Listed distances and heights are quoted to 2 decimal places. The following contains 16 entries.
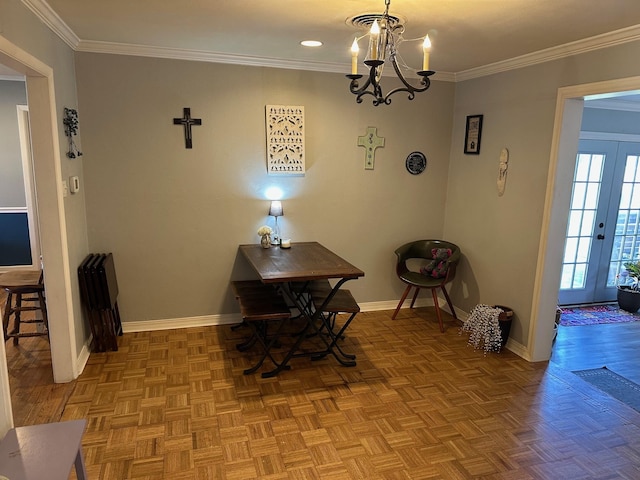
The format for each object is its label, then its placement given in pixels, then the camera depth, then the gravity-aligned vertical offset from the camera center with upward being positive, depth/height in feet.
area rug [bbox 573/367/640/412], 10.02 -5.12
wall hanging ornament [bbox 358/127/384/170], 13.88 +0.63
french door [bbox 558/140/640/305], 15.88 -1.88
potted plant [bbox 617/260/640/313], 16.11 -4.41
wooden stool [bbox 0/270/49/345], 11.18 -3.48
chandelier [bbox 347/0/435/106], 6.60 +1.75
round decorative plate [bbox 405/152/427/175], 14.51 +0.06
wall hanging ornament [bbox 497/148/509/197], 12.32 -0.08
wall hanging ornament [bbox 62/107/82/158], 10.12 +0.64
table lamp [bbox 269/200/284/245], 12.99 -1.49
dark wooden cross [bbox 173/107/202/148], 12.20 +1.00
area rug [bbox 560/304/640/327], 15.15 -5.16
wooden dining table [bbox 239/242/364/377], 9.94 -2.53
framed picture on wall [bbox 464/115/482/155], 13.41 +0.97
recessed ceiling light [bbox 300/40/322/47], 10.47 +2.84
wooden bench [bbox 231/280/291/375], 10.20 -3.48
